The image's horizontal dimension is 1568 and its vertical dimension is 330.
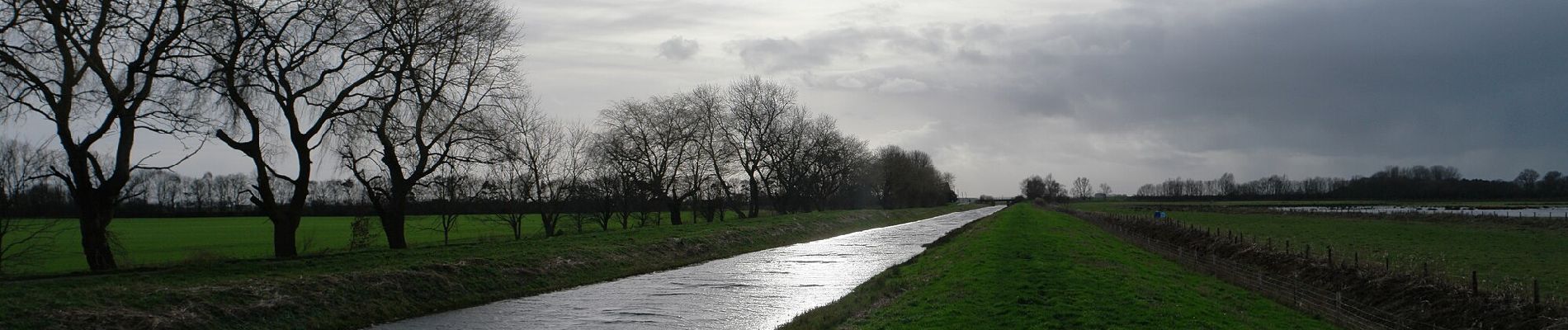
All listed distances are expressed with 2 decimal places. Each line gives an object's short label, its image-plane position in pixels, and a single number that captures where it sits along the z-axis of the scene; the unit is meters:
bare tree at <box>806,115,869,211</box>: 76.94
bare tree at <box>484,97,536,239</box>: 42.38
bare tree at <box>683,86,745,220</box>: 62.44
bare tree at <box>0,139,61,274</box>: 18.66
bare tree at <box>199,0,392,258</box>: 20.55
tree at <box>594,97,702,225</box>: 54.72
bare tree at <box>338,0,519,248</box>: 24.88
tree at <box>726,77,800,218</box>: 68.50
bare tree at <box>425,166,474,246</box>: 29.35
